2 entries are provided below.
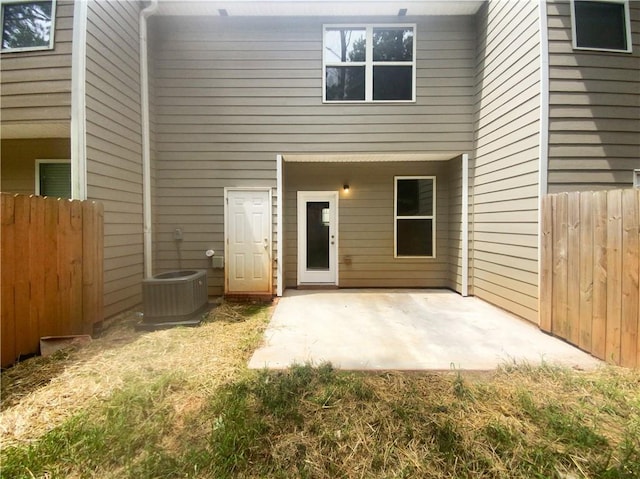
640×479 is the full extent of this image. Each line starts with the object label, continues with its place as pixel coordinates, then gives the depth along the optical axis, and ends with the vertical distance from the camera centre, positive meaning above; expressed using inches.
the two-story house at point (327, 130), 144.7 +61.7
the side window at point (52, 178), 198.7 +36.9
